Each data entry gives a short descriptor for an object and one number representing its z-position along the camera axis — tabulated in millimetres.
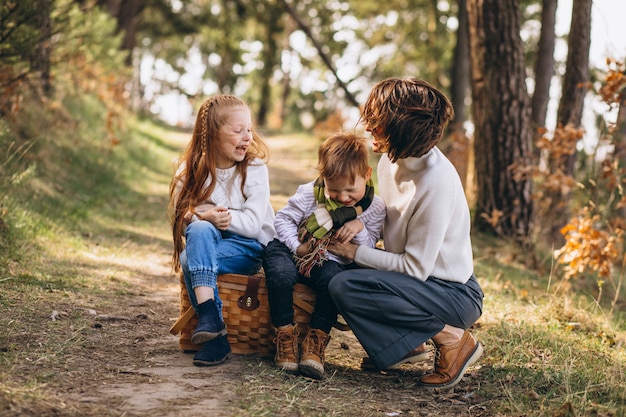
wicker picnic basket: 3912
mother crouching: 3680
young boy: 3738
